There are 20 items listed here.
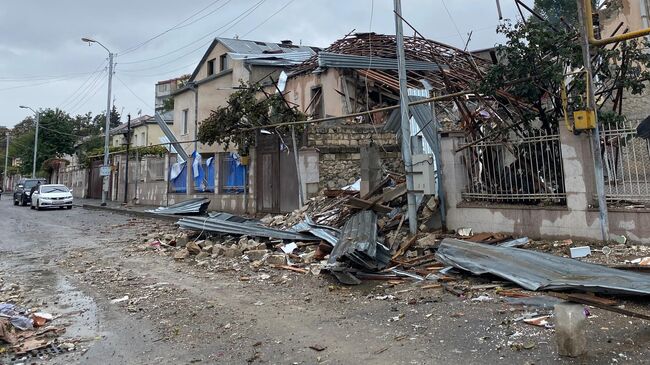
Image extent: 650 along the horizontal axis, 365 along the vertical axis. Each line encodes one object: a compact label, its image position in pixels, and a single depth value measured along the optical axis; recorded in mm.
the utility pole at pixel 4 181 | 68375
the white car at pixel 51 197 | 25219
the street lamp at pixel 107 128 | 26328
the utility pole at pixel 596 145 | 7223
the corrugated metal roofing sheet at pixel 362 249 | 7281
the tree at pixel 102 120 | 65012
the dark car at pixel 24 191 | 30344
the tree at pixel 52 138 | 47988
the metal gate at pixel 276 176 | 14938
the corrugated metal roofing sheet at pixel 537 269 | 4957
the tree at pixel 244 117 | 15281
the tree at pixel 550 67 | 8094
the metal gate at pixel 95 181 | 33875
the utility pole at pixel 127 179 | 26750
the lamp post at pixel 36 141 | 43812
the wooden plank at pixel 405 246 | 8172
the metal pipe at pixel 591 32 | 5606
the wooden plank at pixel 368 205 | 9922
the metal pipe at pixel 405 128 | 9367
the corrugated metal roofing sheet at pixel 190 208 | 16766
